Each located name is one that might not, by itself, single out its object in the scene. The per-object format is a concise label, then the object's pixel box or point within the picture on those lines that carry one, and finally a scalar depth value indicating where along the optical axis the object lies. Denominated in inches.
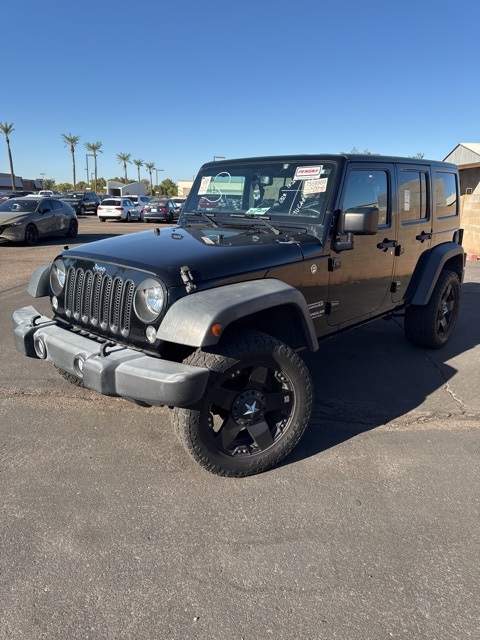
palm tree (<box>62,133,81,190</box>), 2847.0
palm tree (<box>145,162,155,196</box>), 4011.3
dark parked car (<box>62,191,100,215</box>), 1298.0
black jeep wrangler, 100.3
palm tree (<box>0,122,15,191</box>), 2358.5
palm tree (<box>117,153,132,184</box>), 3545.8
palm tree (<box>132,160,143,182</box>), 3765.0
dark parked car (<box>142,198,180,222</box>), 1075.9
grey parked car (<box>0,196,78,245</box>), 541.6
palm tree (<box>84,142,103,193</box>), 3203.7
